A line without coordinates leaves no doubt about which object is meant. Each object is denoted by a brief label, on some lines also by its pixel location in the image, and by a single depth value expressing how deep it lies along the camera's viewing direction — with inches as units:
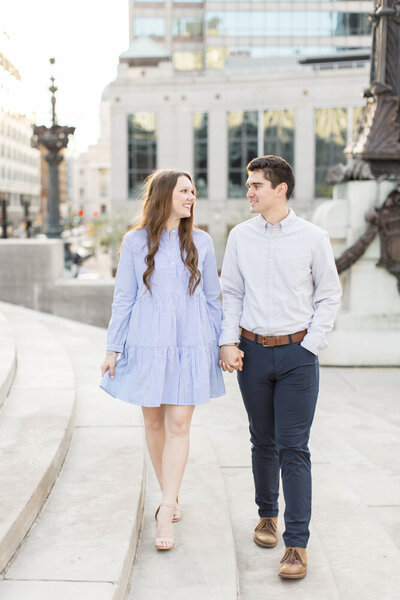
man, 138.3
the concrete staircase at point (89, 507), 121.4
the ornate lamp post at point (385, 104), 363.6
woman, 141.5
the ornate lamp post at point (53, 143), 789.9
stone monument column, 362.9
